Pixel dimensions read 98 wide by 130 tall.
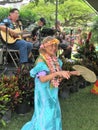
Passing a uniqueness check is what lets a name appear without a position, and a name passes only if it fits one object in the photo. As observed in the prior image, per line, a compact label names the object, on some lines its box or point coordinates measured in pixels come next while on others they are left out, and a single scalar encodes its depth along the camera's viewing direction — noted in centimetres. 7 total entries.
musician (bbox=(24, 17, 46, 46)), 392
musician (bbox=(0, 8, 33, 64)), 318
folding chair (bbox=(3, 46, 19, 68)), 343
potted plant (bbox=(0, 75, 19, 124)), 213
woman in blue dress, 172
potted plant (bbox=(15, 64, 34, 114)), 233
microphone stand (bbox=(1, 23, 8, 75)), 326
